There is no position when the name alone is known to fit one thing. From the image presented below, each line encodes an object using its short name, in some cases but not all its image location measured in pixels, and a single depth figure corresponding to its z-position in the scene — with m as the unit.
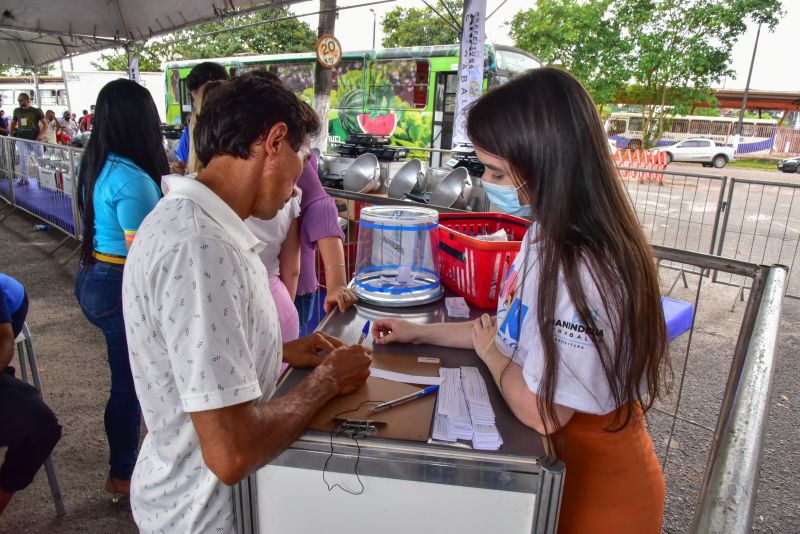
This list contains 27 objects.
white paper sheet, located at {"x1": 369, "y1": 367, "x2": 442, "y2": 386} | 1.39
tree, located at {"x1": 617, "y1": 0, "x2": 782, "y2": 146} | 20.33
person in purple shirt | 2.45
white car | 25.11
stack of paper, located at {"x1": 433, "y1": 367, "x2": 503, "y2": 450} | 1.13
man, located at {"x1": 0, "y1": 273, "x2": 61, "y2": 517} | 2.03
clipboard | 1.16
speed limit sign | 8.91
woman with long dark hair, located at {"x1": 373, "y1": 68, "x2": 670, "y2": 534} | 1.08
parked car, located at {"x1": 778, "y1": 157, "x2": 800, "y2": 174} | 24.19
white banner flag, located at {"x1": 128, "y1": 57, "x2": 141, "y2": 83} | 11.85
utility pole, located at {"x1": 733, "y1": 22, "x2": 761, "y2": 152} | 26.92
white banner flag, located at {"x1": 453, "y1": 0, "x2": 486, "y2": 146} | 6.98
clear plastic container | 2.10
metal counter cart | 1.07
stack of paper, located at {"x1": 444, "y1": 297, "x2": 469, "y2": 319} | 1.94
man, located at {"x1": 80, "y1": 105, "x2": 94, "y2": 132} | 20.88
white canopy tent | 8.52
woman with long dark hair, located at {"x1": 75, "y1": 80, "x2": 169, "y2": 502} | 2.36
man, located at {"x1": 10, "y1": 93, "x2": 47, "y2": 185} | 11.54
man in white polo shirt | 0.96
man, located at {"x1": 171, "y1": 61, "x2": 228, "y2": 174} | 2.98
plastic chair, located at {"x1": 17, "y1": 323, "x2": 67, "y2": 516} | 2.38
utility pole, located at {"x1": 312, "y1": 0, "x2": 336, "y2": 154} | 9.20
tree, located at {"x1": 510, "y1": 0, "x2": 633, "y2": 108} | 21.91
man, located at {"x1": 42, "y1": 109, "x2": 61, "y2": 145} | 15.01
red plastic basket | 1.93
